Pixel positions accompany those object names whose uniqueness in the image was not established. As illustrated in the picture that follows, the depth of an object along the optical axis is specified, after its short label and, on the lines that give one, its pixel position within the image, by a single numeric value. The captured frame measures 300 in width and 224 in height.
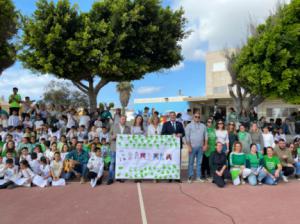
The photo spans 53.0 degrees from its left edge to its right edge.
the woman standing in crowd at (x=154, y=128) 9.18
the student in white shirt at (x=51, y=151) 9.27
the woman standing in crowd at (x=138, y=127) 9.21
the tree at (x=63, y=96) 32.38
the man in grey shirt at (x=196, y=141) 8.72
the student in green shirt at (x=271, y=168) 8.54
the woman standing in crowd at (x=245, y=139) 9.34
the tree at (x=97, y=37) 12.89
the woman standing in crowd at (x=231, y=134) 9.54
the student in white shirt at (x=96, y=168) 8.48
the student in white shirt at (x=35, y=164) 8.81
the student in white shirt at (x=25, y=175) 8.34
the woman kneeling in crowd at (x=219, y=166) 8.33
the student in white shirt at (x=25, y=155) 9.00
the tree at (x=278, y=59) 14.77
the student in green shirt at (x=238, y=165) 8.51
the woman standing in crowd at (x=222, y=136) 9.08
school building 25.42
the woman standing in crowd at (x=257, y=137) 9.76
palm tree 45.00
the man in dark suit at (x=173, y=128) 8.95
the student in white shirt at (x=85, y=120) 12.32
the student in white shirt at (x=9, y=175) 8.15
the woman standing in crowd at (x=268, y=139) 9.86
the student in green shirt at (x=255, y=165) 8.54
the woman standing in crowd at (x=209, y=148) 9.08
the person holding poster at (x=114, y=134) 8.89
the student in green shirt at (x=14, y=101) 13.09
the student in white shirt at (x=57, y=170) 8.48
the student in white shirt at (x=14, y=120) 11.79
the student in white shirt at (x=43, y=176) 8.38
